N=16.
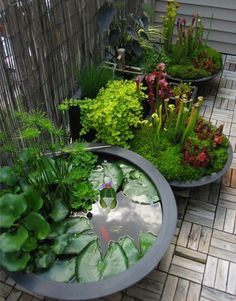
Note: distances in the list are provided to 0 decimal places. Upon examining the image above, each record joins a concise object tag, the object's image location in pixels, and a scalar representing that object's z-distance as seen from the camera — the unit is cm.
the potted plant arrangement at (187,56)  295
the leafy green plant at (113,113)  210
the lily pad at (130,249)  167
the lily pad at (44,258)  157
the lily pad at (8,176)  171
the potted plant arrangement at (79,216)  152
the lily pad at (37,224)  155
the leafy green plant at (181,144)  215
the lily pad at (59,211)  170
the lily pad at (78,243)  169
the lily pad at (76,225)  178
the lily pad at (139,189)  193
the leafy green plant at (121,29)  238
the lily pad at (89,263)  159
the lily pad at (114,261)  161
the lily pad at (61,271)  158
